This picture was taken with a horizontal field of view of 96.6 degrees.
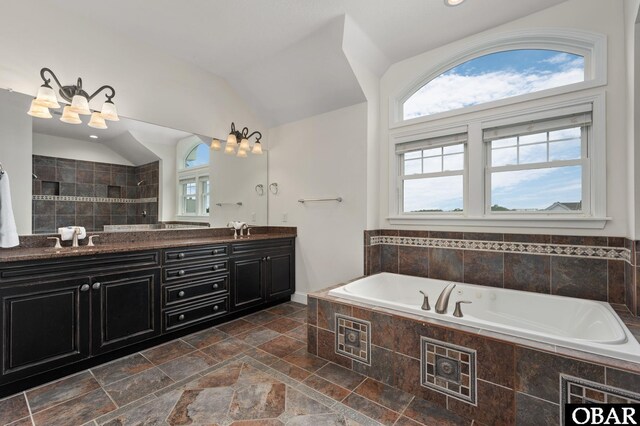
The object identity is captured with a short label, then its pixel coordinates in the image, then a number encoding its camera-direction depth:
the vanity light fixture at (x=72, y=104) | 2.05
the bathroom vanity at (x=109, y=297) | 1.79
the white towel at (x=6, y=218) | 1.94
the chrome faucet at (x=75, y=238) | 2.35
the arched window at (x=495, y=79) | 2.41
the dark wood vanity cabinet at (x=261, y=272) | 3.12
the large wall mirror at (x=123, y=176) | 2.25
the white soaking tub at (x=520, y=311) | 1.47
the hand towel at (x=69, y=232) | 2.30
